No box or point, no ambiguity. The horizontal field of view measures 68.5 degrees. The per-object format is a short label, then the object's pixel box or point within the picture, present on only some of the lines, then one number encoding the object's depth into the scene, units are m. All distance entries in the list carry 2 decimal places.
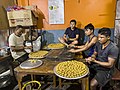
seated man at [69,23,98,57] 1.85
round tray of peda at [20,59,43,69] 1.27
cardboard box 2.18
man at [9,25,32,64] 1.99
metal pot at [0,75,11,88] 1.75
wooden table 1.16
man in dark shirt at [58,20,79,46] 2.24
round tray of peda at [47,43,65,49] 1.96
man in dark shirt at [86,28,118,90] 1.32
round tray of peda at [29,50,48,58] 1.58
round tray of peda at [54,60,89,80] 1.10
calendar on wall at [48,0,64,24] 2.48
